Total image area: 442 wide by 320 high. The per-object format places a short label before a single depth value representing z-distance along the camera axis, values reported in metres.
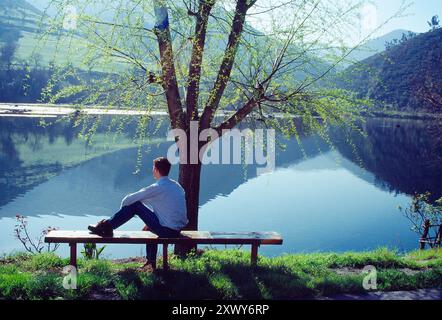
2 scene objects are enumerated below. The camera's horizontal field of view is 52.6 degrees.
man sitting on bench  6.81
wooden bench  6.61
